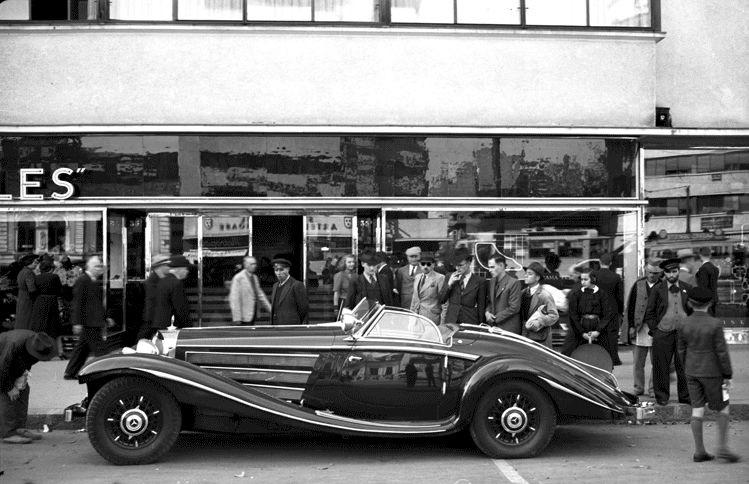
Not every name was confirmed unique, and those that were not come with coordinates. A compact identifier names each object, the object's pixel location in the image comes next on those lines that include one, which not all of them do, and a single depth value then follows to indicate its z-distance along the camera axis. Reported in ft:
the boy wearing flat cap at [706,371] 24.43
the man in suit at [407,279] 42.32
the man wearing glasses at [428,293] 38.42
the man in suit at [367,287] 38.60
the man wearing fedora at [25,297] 38.34
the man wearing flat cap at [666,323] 32.58
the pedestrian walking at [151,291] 36.42
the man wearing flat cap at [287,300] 35.14
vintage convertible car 24.32
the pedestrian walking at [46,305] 38.22
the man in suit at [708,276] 45.09
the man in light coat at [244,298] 36.88
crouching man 26.04
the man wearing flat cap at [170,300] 36.22
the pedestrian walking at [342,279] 46.23
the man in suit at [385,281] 39.75
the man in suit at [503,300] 34.50
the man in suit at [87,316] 36.60
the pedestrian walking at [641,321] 34.14
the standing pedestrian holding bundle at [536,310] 33.05
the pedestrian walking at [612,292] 35.24
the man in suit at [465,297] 36.19
